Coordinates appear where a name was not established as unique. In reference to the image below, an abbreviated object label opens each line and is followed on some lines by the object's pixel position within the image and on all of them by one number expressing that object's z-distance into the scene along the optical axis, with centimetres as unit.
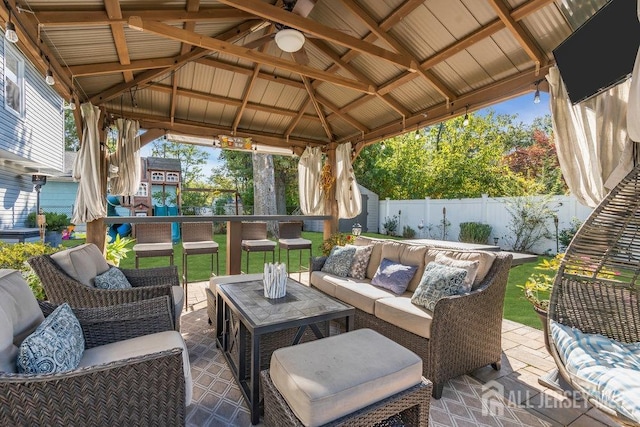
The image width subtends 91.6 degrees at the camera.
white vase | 280
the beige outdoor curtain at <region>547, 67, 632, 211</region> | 276
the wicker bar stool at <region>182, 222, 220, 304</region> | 462
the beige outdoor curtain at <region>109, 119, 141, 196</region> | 523
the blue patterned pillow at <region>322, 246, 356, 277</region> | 405
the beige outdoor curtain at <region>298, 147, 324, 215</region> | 718
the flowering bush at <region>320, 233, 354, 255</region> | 621
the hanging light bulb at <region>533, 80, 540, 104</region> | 346
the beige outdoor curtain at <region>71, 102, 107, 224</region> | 426
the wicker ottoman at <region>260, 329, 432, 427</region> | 147
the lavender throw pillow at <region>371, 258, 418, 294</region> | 329
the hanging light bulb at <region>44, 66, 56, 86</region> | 318
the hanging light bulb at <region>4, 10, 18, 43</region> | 241
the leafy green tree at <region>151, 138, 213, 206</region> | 1912
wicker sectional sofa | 242
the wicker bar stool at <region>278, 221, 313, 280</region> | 565
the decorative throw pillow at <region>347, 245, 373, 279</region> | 396
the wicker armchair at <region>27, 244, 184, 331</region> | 240
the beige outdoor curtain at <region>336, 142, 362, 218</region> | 680
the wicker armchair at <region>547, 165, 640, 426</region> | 211
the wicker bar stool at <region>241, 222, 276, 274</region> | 533
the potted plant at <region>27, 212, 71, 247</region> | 959
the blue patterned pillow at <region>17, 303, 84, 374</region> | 139
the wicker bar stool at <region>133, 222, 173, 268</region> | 428
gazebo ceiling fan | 306
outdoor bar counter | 538
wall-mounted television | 220
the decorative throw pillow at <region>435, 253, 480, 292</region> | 269
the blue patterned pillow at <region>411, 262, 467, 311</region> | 265
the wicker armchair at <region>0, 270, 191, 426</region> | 120
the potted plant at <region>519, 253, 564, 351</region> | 278
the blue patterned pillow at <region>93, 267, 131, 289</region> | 274
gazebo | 296
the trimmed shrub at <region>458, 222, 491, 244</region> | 981
